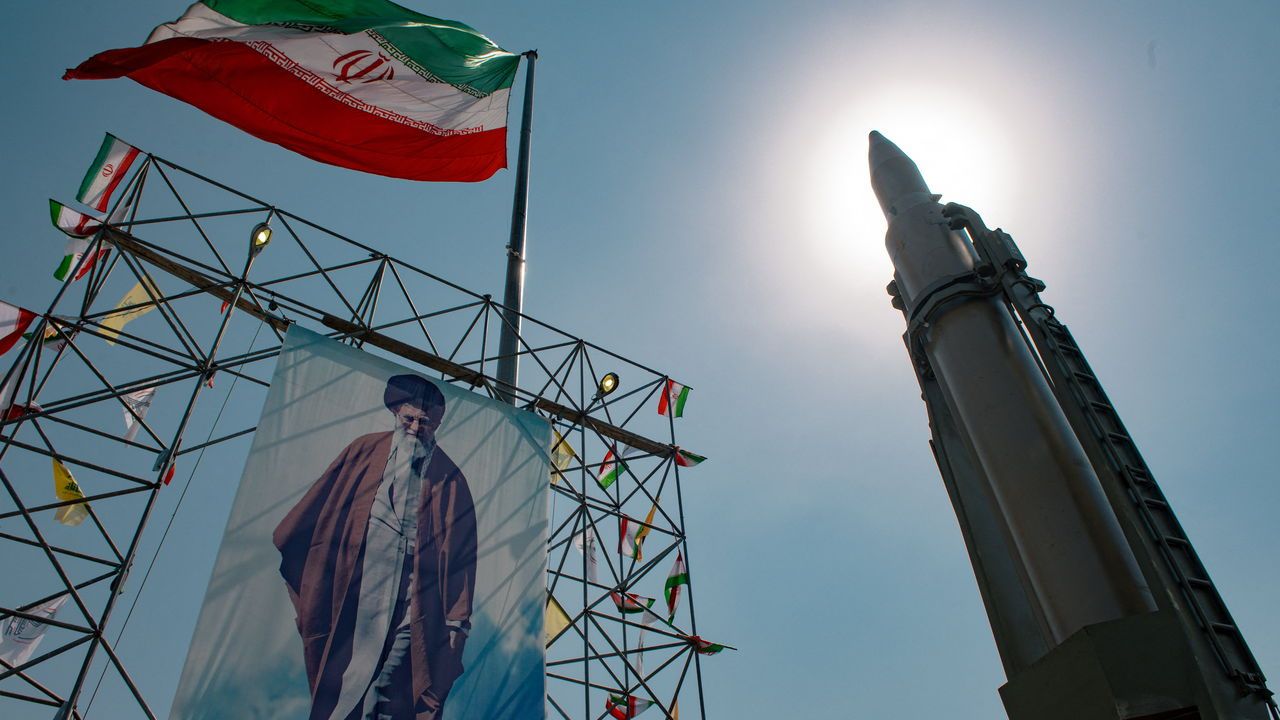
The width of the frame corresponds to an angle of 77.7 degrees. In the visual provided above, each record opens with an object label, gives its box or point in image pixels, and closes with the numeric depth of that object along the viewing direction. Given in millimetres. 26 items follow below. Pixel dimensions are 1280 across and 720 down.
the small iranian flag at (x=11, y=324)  8031
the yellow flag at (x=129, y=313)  8508
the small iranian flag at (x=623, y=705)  10602
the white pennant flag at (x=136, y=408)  8172
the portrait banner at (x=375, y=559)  7227
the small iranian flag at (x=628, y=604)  11264
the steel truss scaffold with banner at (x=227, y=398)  6984
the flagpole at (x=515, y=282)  11359
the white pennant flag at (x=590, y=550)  10916
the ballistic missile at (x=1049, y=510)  3953
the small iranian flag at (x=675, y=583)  11312
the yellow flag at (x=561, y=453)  11773
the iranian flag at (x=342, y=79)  9656
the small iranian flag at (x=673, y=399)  12852
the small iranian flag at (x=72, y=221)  8852
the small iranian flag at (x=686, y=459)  12500
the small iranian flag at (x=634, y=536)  11734
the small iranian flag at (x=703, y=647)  10742
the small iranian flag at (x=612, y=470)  12078
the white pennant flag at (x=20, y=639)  6875
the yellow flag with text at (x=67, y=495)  7703
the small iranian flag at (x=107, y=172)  8945
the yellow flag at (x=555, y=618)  10500
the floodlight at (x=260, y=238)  9773
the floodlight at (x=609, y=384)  12195
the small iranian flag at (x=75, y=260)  8773
